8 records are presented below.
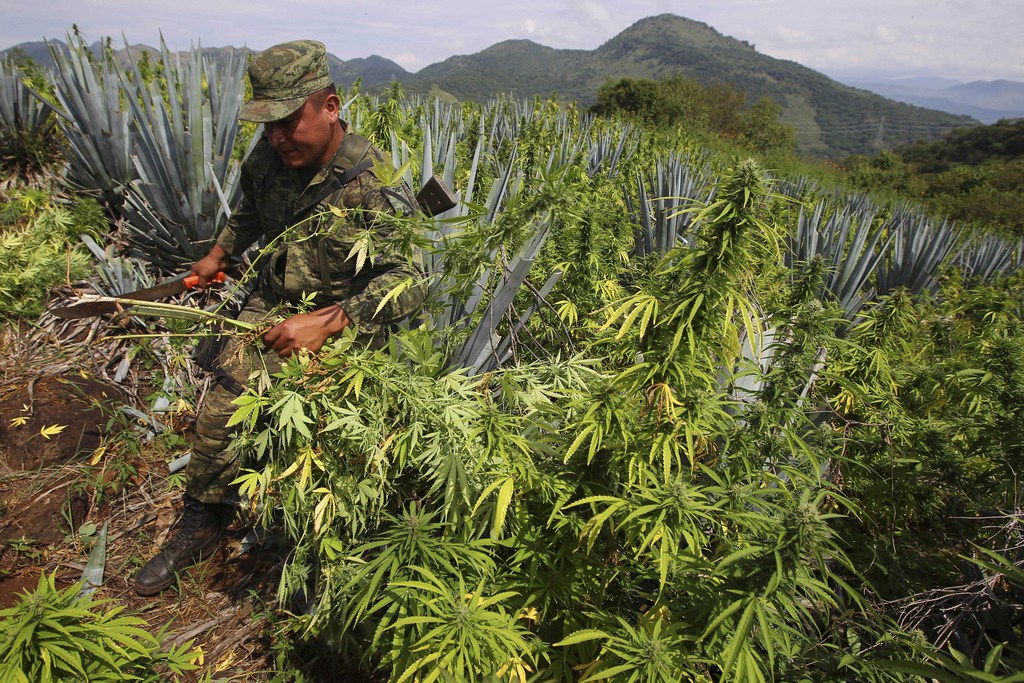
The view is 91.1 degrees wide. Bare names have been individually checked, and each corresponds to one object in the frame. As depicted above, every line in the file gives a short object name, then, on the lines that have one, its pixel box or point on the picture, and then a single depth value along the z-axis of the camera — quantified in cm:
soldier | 168
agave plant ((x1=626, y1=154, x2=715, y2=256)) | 358
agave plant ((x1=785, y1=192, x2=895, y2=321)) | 385
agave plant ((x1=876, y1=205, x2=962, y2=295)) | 459
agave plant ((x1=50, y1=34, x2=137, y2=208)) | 318
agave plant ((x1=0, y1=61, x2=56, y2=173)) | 378
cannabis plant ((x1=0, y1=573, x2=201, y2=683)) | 112
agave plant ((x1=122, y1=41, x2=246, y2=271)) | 309
